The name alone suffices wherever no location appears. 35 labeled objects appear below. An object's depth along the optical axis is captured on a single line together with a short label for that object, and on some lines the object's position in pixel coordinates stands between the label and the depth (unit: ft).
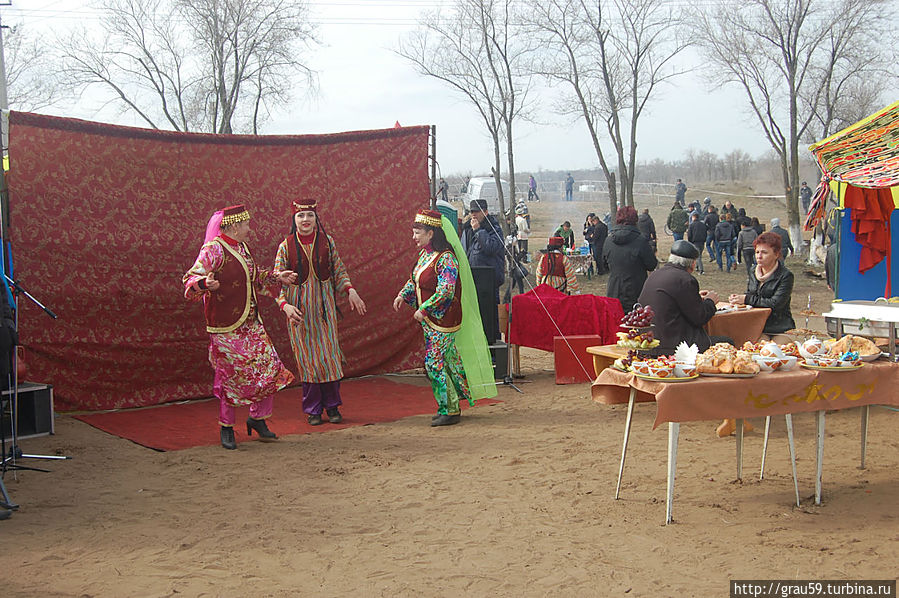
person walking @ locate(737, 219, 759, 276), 50.13
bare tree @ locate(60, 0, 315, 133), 68.03
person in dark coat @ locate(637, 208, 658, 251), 51.57
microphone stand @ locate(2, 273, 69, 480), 17.06
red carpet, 20.24
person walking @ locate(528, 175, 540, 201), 111.99
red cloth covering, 25.77
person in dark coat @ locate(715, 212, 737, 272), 59.21
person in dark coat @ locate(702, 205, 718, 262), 62.69
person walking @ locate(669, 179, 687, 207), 89.97
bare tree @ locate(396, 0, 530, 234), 66.85
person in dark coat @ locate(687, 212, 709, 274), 58.80
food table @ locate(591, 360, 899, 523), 13.03
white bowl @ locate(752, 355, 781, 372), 13.67
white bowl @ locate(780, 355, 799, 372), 13.88
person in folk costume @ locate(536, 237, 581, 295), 30.25
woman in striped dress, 20.62
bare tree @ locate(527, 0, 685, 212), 65.51
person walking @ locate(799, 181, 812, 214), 83.93
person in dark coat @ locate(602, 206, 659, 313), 25.26
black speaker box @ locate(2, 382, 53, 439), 19.98
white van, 92.02
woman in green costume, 20.63
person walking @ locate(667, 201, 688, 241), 63.87
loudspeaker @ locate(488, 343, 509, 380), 26.07
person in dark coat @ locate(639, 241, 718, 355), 17.72
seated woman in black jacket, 20.67
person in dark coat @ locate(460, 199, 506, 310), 30.35
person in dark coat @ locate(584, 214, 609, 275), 57.11
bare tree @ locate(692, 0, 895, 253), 65.41
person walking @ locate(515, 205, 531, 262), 57.88
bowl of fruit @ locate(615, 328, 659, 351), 14.34
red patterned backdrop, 21.21
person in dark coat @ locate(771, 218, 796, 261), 49.67
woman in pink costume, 18.48
